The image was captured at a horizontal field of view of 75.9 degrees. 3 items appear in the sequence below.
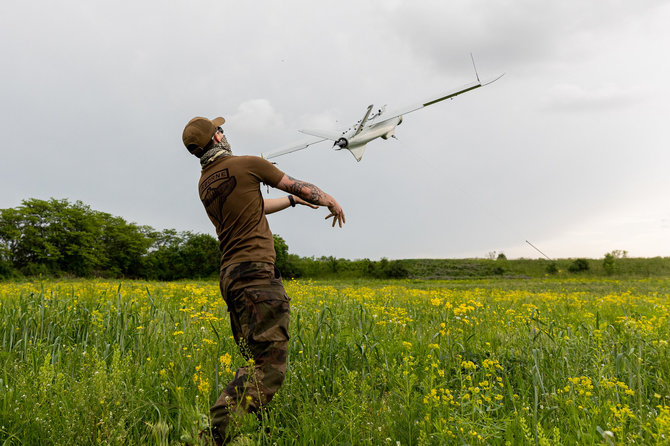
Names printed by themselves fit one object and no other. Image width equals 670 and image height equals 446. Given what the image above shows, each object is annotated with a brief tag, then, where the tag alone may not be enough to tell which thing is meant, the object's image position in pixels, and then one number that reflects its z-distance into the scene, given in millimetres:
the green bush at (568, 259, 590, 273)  41406
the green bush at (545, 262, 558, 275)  42809
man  3047
